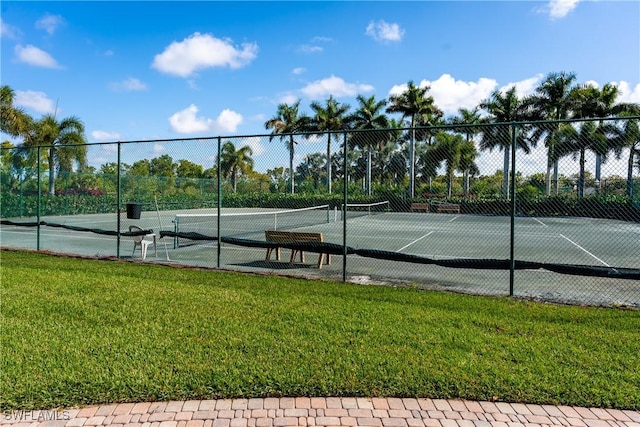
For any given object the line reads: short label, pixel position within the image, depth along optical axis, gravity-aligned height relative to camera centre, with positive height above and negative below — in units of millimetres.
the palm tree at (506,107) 44125 +9598
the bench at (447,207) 10728 -146
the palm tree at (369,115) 49344 +9462
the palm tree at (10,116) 29750 +5297
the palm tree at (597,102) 40156 +9328
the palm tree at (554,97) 41375 +9993
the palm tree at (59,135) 29969 +4397
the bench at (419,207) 11258 -161
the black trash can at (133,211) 10164 -340
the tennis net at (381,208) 13806 -246
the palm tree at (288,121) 52312 +9237
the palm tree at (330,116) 50469 +9514
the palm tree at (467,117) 50406 +9703
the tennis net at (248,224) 15609 -1160
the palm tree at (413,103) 47562 +10497
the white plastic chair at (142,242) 9805 -1024
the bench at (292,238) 9203 -824
